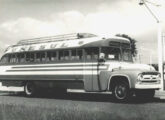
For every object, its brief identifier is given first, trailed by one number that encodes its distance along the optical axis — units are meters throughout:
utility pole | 26.00
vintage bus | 16.33
